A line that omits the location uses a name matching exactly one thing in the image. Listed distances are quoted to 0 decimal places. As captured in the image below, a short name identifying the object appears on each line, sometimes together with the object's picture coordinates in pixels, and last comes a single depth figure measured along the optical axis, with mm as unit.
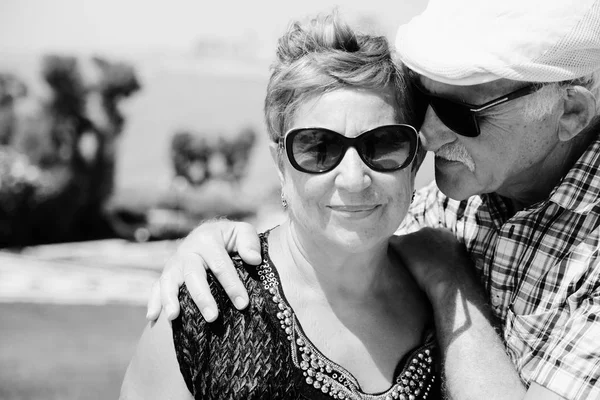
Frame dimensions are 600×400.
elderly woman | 2123
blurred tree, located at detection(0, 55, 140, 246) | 6910
